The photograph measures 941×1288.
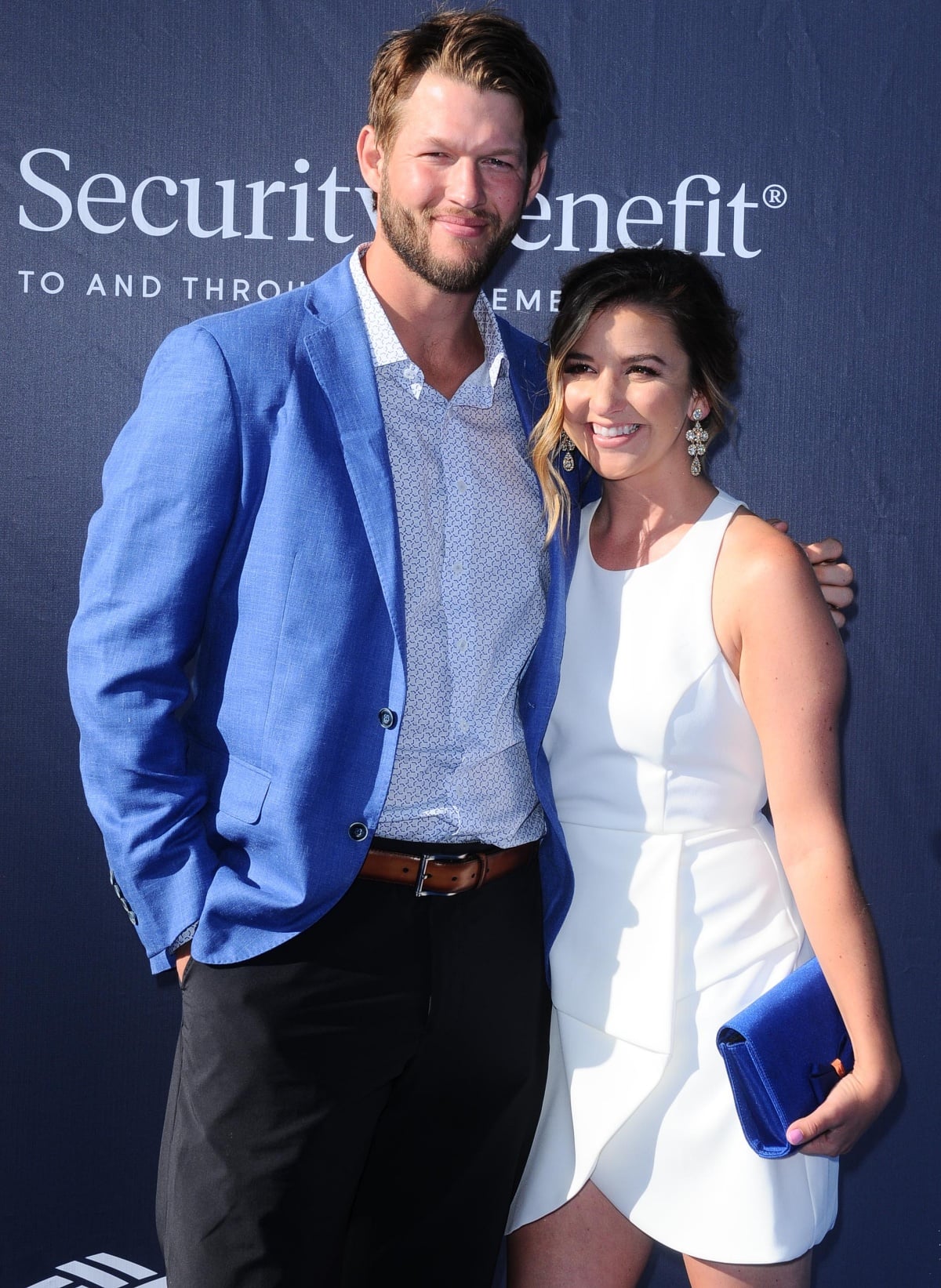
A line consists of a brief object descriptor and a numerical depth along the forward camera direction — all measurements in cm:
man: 167
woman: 172
